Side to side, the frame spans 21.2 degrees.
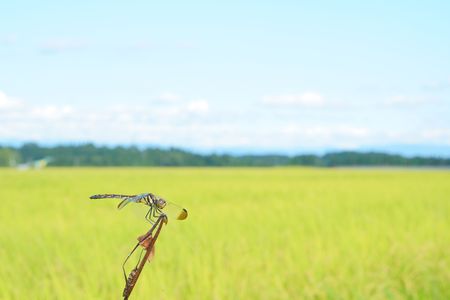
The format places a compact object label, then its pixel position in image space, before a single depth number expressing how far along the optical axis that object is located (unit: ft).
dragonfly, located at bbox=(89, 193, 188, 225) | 1.97
